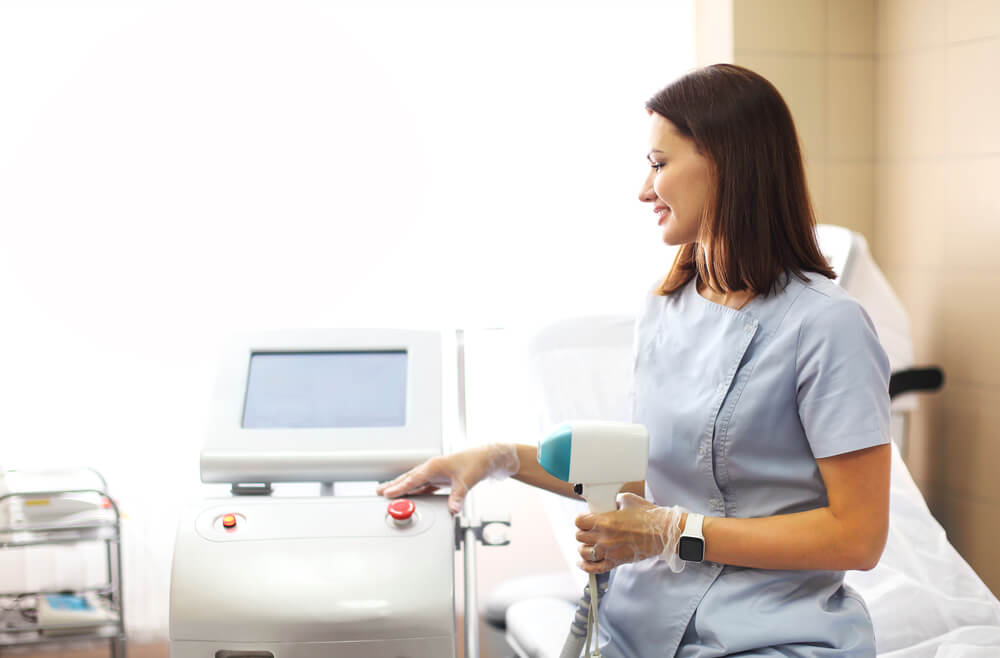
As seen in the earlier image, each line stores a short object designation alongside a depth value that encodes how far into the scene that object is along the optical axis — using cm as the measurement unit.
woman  109
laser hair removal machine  117
